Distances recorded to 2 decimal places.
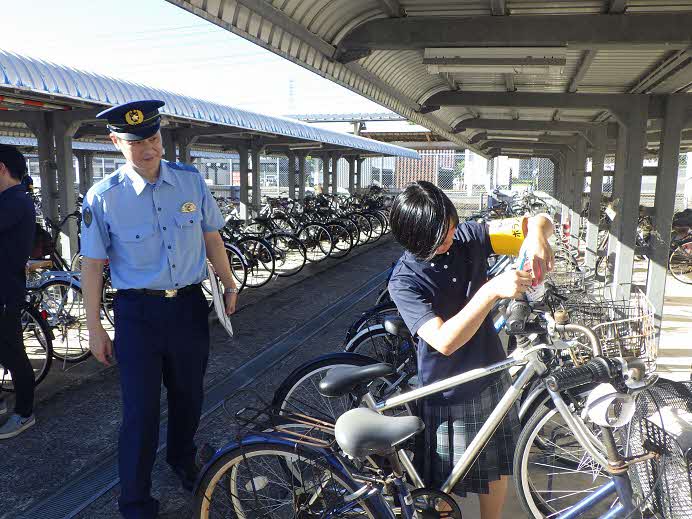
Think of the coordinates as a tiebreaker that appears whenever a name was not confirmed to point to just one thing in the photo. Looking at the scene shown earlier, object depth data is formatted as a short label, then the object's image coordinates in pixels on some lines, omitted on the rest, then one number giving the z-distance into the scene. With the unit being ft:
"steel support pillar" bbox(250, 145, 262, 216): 42.16
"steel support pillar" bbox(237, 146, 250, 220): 41.93
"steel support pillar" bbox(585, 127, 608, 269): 26.48
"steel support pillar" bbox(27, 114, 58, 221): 23.04
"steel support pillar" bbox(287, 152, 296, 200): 51.17
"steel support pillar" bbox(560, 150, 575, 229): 37.42
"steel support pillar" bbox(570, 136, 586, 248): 32.48
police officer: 7.95
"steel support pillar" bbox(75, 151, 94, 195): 52.90
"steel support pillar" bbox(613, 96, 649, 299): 16.98
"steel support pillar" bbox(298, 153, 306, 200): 49.55
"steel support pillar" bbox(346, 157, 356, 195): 66.69
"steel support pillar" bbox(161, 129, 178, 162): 31.24
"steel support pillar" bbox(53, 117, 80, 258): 22.62
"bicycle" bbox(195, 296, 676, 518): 6.01
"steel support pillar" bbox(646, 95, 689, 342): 16.47
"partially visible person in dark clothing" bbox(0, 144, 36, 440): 10.77
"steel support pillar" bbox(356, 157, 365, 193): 69.84
